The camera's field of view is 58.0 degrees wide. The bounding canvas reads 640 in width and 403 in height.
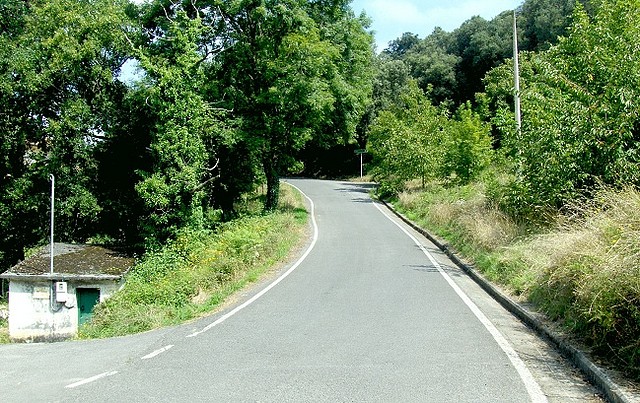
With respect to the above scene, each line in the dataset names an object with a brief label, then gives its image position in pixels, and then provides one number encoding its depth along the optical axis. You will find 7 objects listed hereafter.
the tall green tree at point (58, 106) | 26.30
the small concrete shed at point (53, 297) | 22.19
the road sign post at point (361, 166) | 59.78
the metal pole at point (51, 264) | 22.23
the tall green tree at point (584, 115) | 12.42
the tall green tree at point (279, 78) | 25.39
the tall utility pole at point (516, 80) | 18.58
